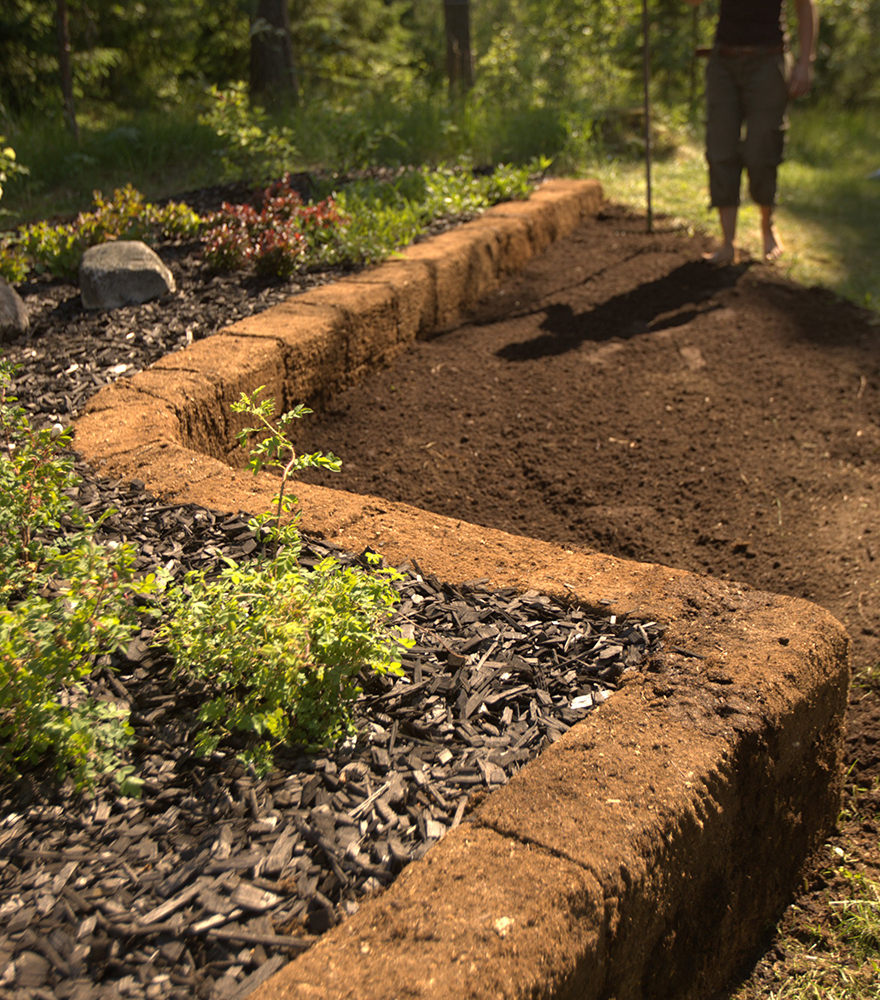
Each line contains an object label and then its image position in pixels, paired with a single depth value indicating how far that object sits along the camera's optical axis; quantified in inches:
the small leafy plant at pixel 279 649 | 63.1
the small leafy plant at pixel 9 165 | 169.8
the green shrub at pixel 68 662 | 57.1
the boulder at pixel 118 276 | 159.3
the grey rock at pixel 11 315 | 148.2
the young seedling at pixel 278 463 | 75.5
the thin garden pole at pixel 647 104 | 237.1
